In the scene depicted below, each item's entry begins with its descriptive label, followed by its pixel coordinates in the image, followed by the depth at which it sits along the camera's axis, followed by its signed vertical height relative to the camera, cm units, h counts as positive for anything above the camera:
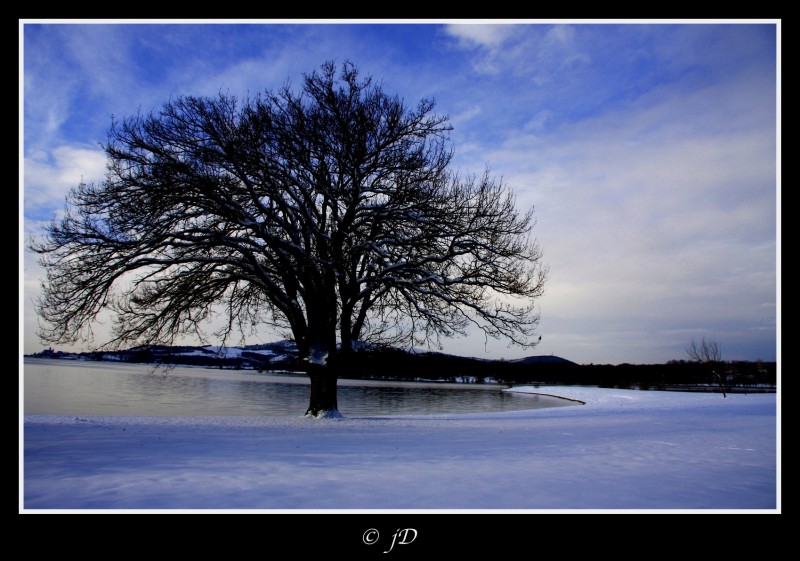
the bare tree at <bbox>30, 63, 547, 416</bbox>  1487 +264
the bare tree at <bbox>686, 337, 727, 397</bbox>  4050 -459
